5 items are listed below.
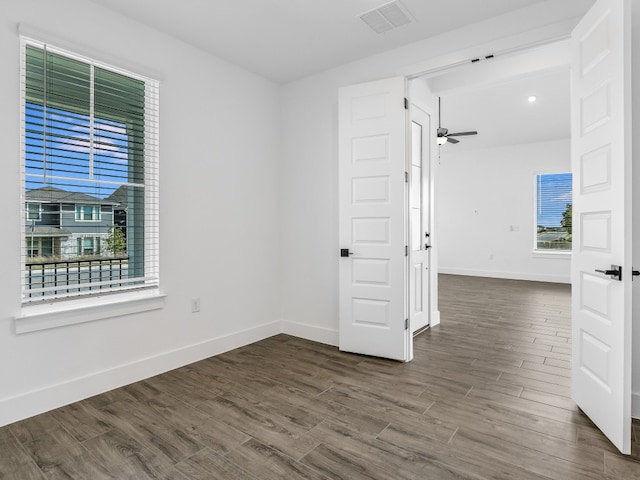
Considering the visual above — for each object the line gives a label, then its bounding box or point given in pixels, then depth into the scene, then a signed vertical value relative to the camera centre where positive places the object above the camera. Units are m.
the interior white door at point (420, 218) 4.16 +0.25
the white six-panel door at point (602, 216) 1.91 +0.13
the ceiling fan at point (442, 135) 5.59 +1.59
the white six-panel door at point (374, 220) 3.31 +0.18
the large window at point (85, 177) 2.44 +0.46
